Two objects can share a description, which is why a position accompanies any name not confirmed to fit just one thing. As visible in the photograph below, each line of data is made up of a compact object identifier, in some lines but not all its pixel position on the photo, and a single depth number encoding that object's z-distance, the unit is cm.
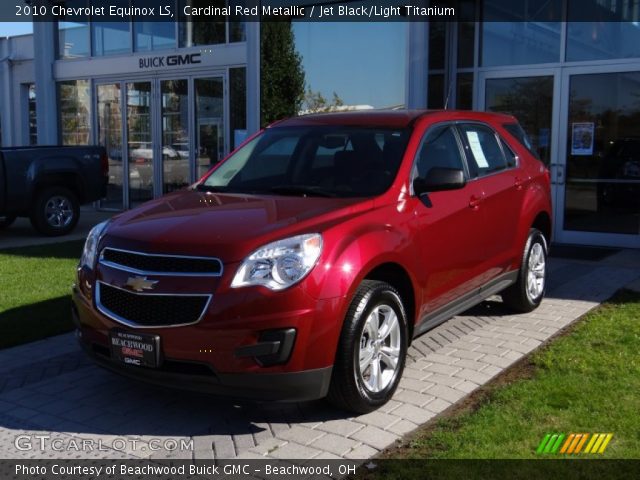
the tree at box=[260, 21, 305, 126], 1275
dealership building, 1020
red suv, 380
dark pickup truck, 1143
